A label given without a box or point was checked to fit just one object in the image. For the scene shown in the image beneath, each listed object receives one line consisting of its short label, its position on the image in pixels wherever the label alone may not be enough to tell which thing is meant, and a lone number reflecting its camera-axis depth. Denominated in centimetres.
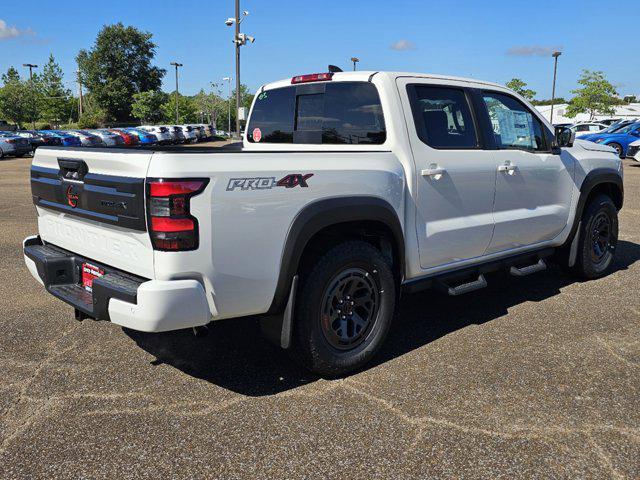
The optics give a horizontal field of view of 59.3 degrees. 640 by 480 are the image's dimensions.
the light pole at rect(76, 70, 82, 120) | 7266
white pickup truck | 279
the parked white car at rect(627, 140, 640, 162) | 1925
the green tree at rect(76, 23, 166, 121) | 7275
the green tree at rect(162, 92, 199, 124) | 7619
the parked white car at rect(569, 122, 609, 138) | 3026
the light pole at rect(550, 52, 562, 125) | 5450
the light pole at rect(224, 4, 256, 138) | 2373
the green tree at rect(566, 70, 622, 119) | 5644
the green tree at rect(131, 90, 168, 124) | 6906
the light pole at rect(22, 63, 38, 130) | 6204
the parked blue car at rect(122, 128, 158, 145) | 3139
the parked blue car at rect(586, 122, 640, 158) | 2195
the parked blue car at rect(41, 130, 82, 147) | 2538
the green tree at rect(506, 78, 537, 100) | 6037
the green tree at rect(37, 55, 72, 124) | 6372
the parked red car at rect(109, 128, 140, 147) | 2903
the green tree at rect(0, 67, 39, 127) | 6056
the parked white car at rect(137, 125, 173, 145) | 3394
